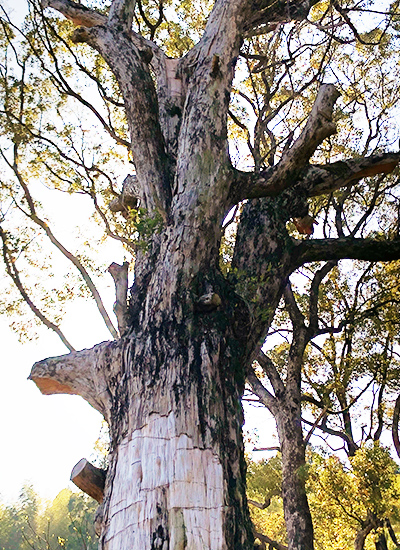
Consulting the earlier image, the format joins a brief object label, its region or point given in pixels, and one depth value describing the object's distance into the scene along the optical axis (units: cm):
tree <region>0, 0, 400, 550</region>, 256
